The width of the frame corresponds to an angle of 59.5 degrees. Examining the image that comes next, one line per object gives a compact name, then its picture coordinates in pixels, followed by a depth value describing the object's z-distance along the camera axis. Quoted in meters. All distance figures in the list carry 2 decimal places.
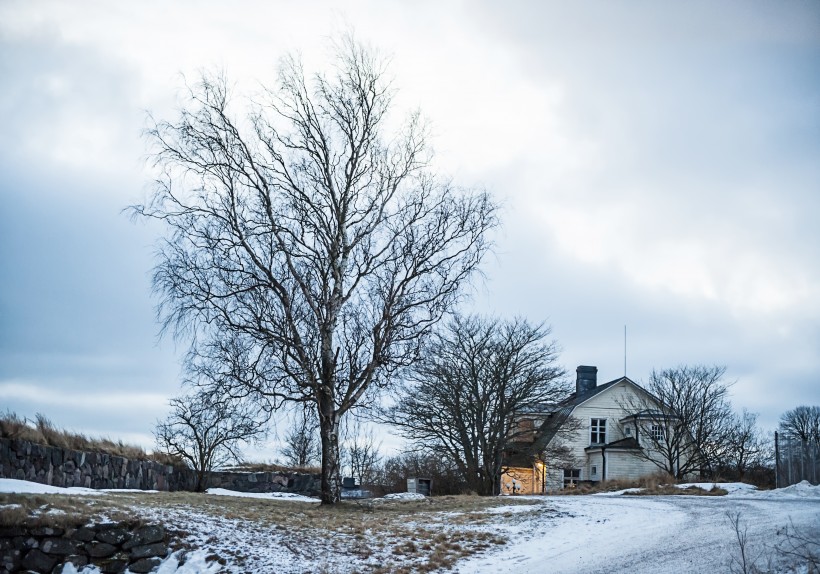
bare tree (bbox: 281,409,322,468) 18.27
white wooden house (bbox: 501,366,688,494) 39.22
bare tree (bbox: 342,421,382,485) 47.24
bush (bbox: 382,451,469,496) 34.72
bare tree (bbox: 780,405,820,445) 52.78
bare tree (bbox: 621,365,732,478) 41.19
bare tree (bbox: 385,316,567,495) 33.41
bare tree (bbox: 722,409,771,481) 41.81
